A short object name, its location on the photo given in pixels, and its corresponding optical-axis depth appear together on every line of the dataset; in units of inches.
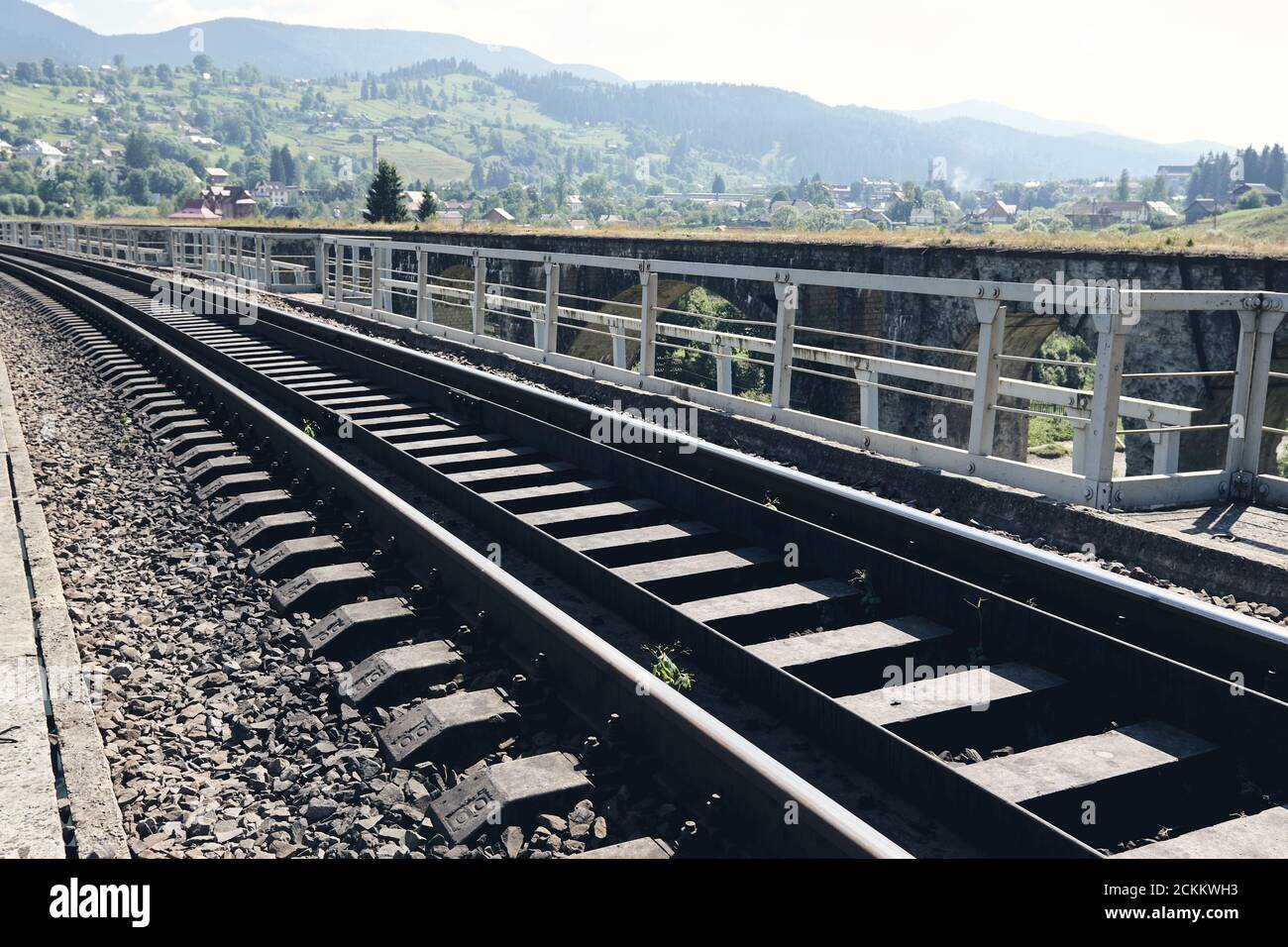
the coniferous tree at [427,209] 3299.7
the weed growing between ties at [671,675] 174.9
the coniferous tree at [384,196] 3538.4
